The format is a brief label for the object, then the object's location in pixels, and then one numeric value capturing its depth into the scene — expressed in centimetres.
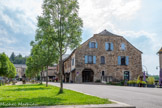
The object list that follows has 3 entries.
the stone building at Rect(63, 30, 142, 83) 3709
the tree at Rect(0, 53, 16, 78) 4406
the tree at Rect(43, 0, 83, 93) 1345
